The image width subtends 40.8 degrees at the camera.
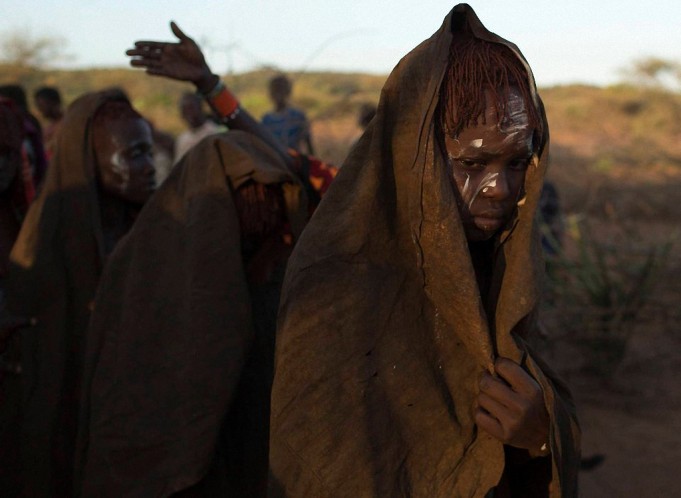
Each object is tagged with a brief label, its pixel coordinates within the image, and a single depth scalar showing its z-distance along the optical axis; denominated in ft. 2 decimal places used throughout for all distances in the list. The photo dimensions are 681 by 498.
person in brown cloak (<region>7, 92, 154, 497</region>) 12.29
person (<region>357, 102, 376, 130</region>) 26.95
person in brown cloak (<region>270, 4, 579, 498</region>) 6.57
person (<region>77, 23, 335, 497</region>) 9.93
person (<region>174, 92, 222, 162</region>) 35.12
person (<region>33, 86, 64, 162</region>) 34.55
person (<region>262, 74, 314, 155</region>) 25.55
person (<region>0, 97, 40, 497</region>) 12.39
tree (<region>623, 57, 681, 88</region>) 68.39
